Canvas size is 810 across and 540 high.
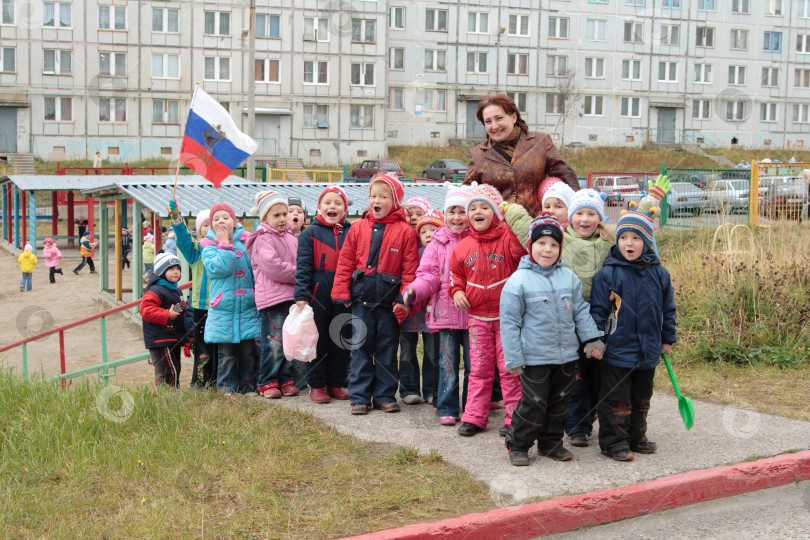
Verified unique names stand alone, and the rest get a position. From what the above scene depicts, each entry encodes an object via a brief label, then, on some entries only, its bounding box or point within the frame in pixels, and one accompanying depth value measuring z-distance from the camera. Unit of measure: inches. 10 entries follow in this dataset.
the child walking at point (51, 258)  933.8
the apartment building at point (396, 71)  1889.8
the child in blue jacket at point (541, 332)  204.5
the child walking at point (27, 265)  870.4
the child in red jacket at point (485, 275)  225.9
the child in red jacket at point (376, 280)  252.7
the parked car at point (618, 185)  880.9
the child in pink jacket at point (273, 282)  269.1
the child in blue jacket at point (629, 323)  208.5
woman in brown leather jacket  239.9
